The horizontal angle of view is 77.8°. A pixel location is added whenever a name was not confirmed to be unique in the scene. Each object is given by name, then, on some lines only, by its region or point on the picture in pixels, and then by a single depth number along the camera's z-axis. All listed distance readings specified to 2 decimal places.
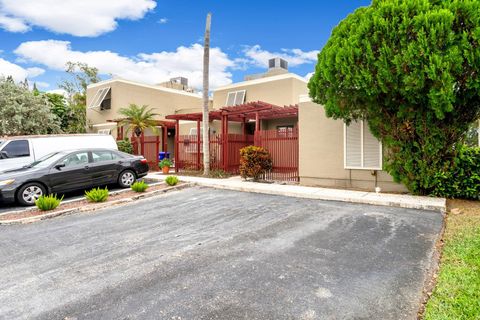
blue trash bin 17.81
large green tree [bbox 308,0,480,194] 6.30
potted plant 14.98
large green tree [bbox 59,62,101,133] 25.81
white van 11.18
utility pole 13.00
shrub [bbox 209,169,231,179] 13.02
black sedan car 8.09
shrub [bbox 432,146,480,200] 7.64
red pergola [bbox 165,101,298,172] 12.55
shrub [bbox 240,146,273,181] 11.62
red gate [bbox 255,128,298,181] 11.41
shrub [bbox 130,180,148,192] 9.41
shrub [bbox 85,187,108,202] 8.20
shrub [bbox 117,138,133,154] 17.25
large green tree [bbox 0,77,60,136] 20.56
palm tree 18.36
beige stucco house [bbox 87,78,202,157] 21.16
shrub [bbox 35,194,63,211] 7.31
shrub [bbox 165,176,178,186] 10.56
